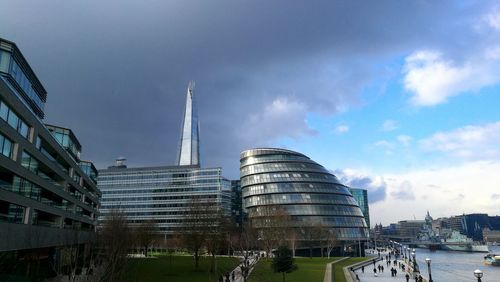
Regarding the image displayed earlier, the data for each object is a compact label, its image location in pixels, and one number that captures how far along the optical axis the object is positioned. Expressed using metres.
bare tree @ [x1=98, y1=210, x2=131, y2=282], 24.58
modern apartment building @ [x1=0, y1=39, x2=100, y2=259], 30.88
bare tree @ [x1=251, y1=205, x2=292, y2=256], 84.00
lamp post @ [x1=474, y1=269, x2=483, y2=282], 25.35
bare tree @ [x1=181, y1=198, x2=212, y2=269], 58.12
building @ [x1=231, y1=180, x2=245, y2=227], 169.99
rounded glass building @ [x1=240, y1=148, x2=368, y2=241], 119.88
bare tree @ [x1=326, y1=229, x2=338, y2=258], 104.43
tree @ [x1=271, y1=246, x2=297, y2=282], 40.62
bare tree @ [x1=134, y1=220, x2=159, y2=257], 81.36
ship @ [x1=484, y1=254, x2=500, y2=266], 107.24
